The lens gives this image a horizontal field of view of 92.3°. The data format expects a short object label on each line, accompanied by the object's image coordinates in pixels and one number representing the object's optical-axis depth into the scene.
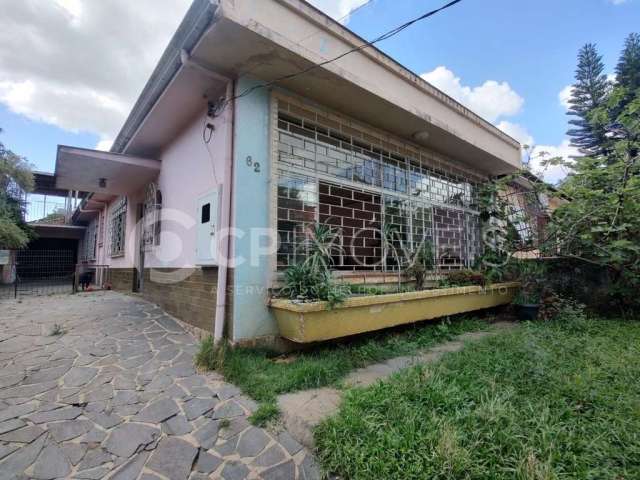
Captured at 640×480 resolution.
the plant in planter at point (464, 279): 5.79
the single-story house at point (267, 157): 3.57
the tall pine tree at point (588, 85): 15.37
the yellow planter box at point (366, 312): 3.35
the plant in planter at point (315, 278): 3.51
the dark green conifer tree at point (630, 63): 13.99
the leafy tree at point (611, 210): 5.19
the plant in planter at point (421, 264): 5.46
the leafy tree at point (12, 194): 10.32
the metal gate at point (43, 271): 10.98
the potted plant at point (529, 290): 5.84
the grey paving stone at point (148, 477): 1.90
